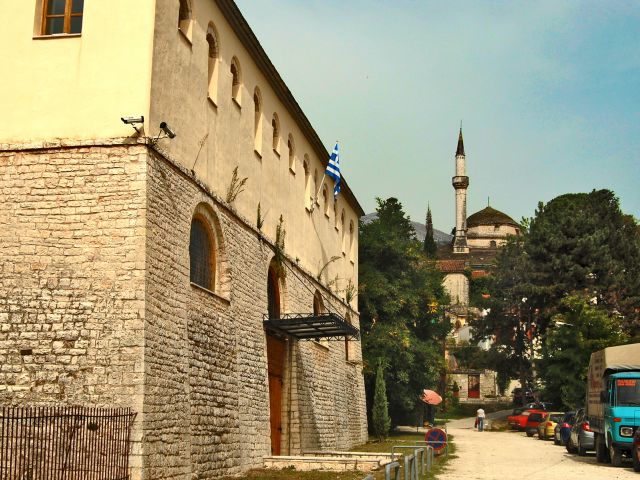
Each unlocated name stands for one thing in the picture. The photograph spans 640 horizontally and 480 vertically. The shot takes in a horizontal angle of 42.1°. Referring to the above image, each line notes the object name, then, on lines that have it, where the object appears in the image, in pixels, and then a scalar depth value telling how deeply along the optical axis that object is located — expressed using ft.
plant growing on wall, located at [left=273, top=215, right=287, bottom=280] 78.17
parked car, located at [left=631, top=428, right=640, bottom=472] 66.49
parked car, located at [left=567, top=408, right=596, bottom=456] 87.56
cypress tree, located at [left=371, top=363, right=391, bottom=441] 122.21
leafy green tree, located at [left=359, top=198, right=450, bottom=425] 131.85
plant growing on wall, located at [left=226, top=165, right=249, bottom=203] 65.13
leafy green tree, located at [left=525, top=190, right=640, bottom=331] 179.01
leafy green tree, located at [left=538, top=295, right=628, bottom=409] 150.41
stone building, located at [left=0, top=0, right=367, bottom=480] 46.88
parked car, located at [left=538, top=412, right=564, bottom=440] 131.75
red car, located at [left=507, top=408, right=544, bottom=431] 162.09
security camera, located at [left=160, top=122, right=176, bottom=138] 51.29
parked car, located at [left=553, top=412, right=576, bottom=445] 108.43
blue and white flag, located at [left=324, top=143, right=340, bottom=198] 91.25
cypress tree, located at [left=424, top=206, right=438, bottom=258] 352.90
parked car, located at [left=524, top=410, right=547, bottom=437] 142.72
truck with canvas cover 72.28
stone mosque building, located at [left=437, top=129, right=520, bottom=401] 322.38
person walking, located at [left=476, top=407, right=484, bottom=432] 165.89
